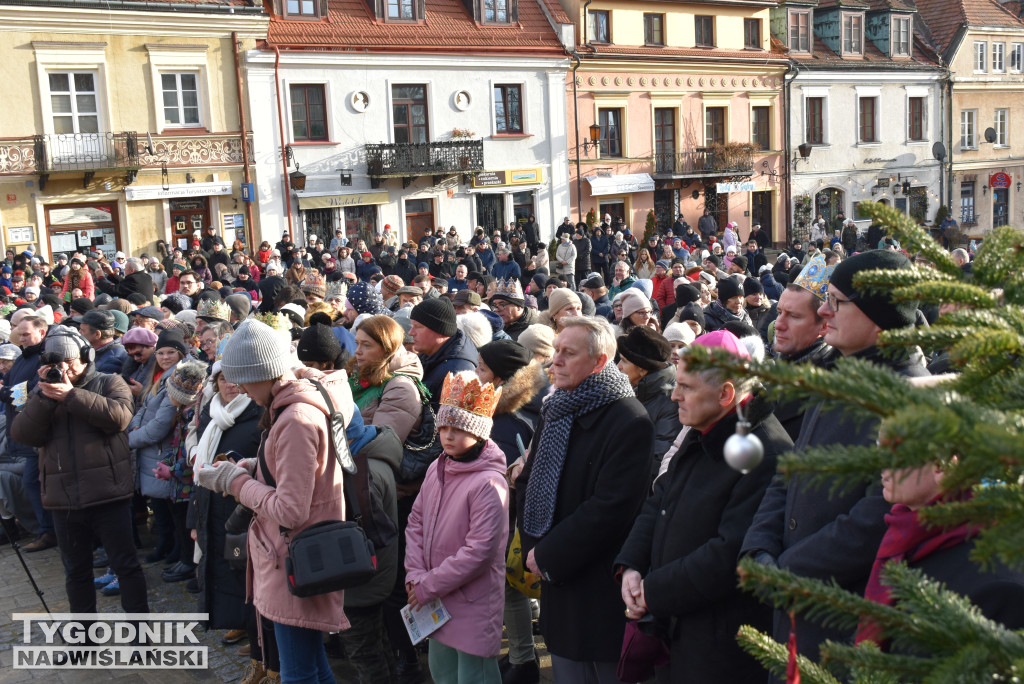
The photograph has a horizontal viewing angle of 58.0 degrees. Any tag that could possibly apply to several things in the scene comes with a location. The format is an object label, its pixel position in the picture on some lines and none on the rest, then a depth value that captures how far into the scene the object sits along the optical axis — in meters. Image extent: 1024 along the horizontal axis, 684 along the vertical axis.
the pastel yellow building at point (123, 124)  20.97
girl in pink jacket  4.14
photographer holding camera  5.50
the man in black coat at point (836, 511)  2.64
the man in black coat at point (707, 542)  3.19
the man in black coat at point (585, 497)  3.82
